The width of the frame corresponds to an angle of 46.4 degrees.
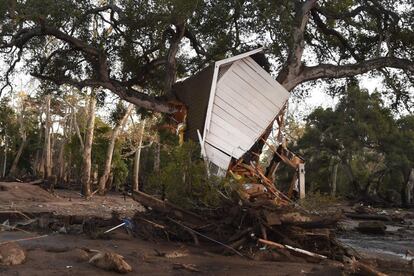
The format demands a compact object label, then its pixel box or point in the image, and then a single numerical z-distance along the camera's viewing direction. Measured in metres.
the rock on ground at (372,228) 16.16
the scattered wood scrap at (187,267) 7.05
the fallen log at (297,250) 8.59
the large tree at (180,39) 12.79
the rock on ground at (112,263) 6.48
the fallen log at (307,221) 8.81
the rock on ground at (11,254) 6.32
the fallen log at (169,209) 9.65
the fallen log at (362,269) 7.04
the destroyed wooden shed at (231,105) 12.45
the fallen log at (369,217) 21.88
